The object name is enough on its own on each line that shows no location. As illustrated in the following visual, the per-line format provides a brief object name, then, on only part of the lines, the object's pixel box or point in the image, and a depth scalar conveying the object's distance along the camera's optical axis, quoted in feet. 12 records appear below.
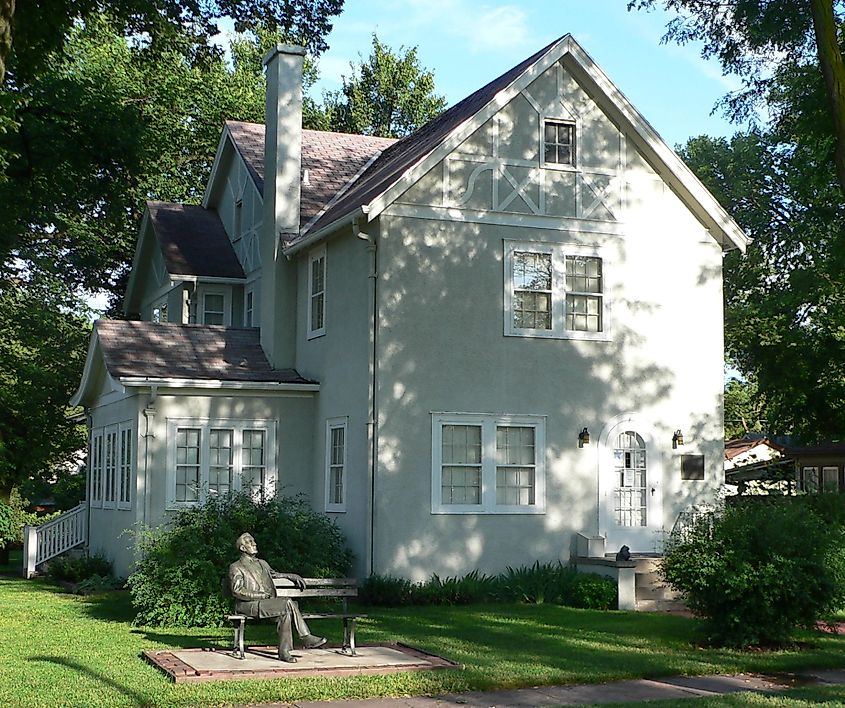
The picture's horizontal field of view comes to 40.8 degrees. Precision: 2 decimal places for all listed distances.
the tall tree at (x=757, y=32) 56.18
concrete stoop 61.57
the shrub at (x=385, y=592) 60.85
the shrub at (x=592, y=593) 60.18
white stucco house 64.08
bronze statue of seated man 40.32
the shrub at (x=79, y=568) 72.54
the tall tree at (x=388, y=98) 166.71
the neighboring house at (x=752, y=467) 118.93
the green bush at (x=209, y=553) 51.57
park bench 40.60
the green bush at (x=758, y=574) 45.78
